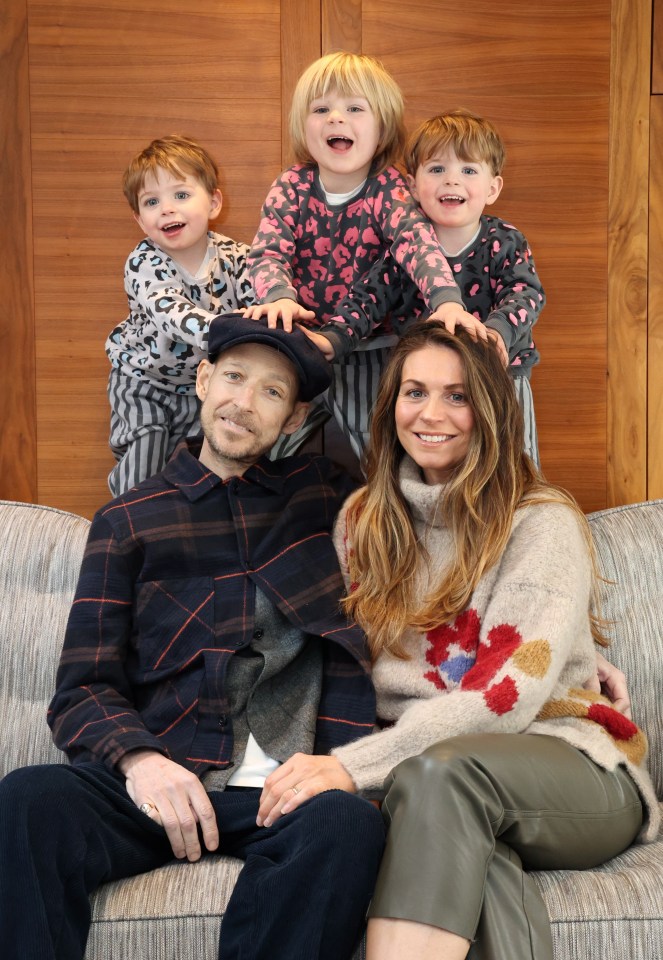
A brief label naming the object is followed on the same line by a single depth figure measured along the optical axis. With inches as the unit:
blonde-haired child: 84.2
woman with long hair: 53.6
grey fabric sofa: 57.2
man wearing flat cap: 53.9
